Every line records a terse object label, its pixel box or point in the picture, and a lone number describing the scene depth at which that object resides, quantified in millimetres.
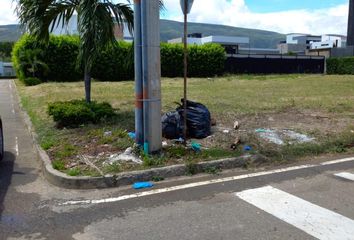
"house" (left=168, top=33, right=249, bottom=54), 90938
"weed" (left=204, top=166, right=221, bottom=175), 6492
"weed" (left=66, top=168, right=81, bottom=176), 6023
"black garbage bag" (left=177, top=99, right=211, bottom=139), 8062
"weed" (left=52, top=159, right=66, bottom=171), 6348
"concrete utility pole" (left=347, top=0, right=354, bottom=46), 63312
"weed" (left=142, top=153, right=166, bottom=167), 6438
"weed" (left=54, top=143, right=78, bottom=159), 7035
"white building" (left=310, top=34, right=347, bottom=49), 81438
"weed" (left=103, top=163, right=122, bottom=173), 6134
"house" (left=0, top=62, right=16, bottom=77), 64300
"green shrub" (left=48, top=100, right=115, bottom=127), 9164
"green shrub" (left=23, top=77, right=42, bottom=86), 24250
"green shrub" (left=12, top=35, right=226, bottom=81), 25344
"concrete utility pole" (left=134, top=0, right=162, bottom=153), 6630
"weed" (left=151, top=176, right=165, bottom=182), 6125
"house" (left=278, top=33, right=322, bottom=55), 96938
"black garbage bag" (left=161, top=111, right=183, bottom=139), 7945
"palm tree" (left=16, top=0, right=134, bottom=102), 8945
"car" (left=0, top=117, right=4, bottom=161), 7380
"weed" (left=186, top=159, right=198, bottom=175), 6398
